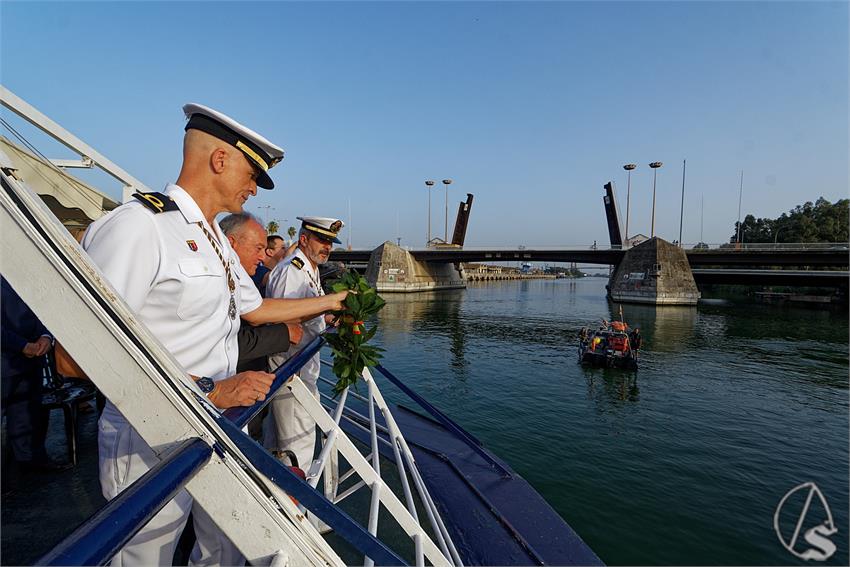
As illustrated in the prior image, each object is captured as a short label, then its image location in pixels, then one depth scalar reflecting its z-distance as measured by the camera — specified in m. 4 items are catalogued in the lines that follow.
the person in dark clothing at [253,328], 2.52
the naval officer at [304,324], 3.63
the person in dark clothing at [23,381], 3.68
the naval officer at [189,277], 1.38
